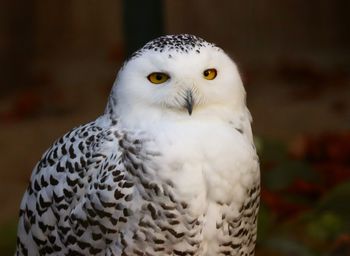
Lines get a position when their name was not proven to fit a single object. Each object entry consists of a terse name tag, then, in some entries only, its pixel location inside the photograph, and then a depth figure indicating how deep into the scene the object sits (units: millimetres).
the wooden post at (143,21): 7770
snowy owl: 4355
